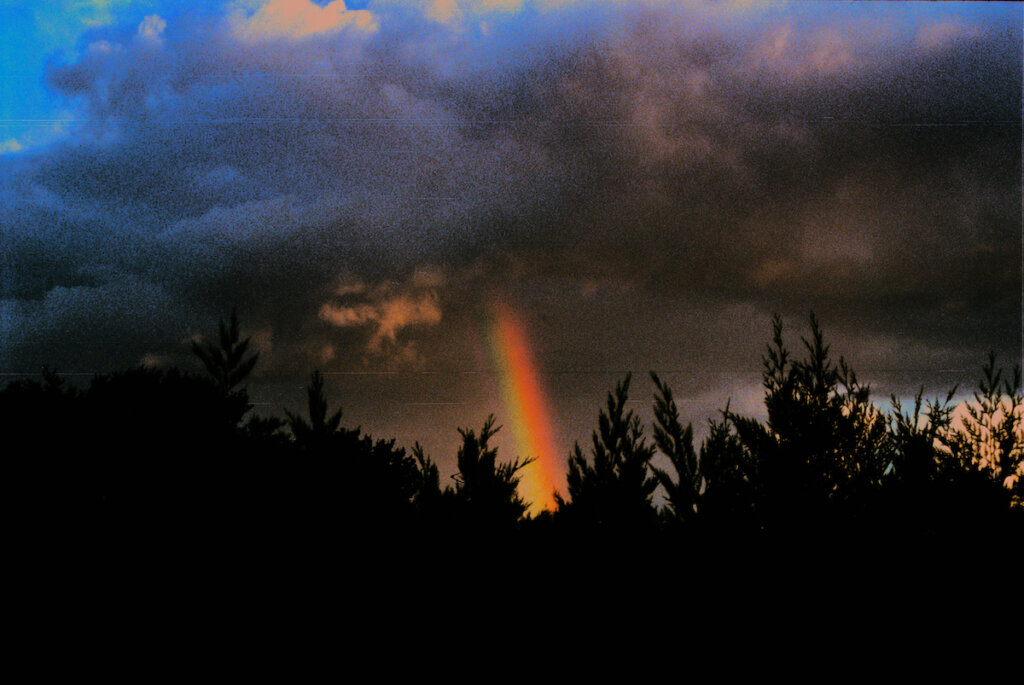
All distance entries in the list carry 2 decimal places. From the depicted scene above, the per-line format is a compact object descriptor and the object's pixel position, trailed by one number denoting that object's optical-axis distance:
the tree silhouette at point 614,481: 5.82
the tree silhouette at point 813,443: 7.31
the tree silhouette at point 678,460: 6.54
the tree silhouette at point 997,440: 11.18
